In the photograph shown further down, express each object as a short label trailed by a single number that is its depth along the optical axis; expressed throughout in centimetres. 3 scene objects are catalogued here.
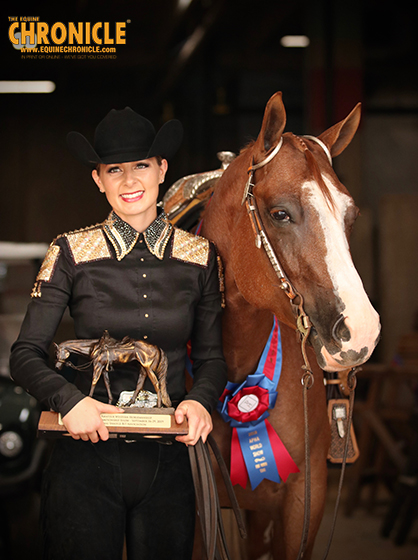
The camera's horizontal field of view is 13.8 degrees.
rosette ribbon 434
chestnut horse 395
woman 400
